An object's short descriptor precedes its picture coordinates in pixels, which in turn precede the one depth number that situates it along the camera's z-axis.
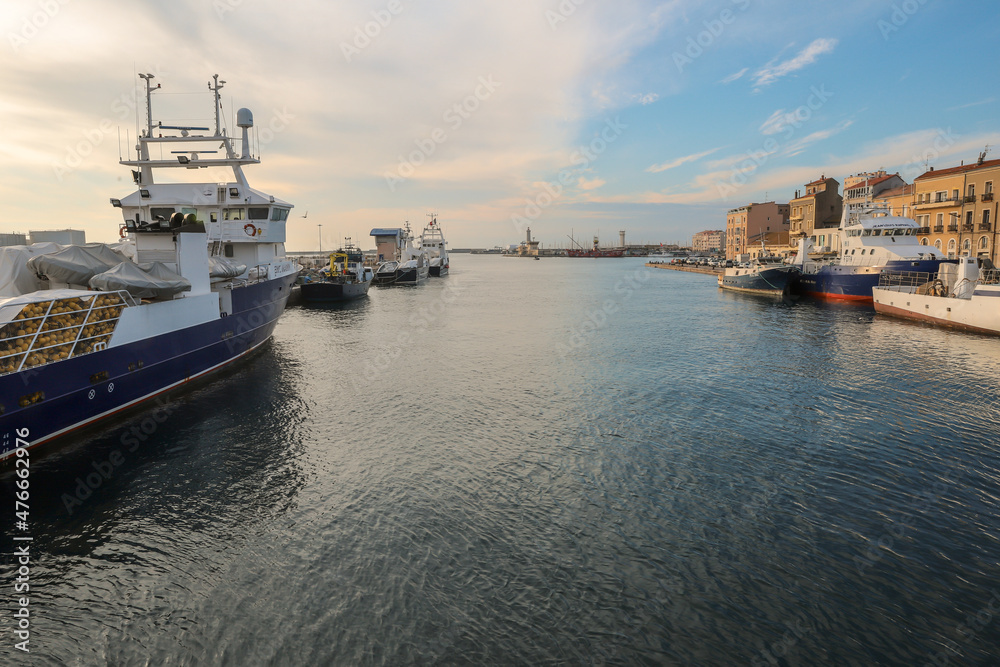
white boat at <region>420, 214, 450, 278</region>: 110.25
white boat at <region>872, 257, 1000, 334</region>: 30.06
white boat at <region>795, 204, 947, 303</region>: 43.69
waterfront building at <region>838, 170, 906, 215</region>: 70.69
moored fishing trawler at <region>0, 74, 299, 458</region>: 13.15
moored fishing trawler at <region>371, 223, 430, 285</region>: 80.44
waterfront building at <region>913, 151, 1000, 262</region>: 51.03
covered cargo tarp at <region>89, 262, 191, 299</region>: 15.69
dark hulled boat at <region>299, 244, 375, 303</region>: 53.34
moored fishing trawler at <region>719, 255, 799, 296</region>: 55.53
